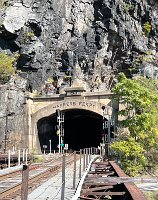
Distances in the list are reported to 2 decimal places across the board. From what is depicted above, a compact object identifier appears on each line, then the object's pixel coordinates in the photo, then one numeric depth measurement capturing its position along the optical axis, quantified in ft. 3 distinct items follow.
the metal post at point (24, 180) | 16.62
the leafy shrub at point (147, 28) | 201.94
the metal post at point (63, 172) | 29.86
